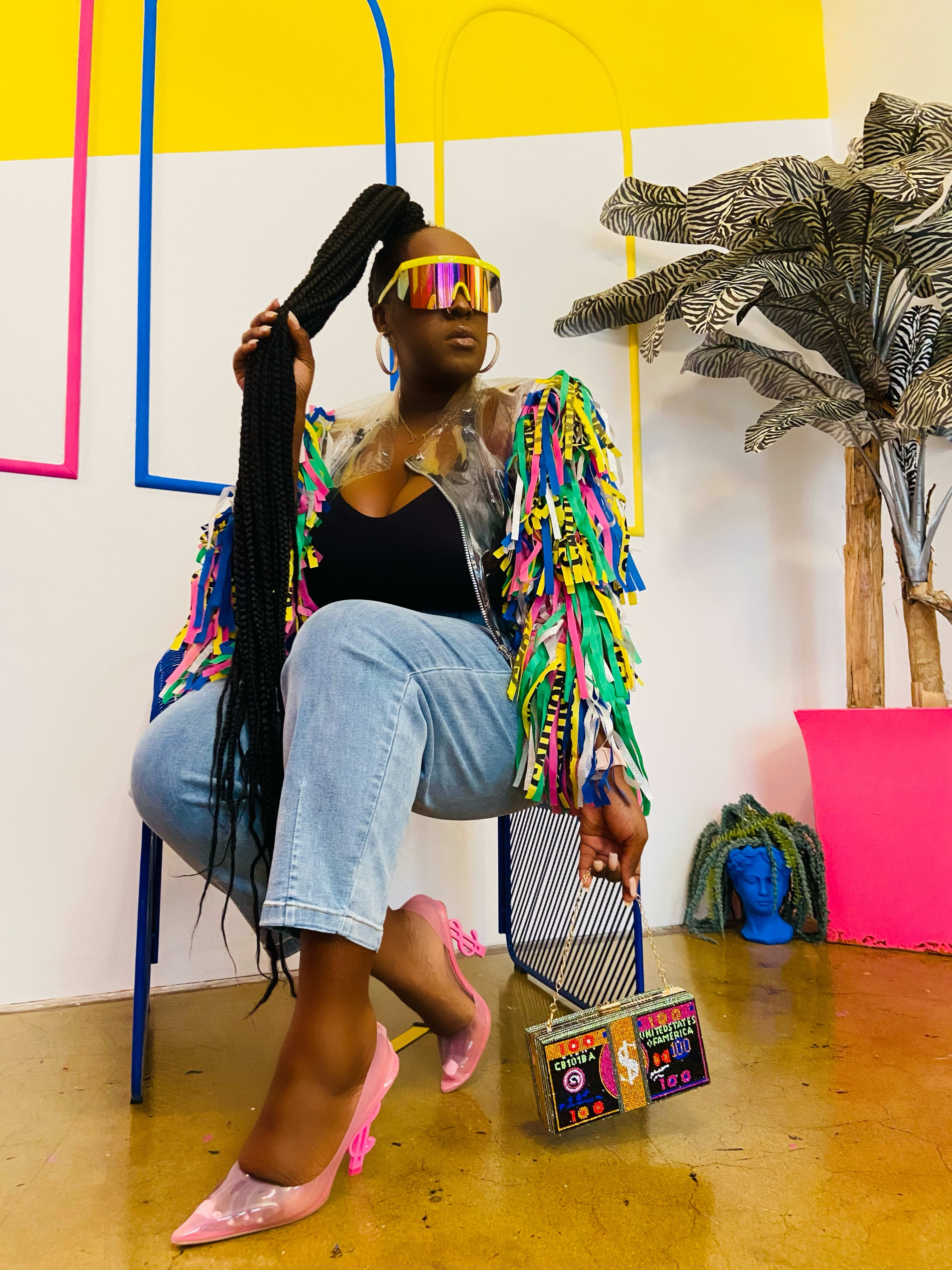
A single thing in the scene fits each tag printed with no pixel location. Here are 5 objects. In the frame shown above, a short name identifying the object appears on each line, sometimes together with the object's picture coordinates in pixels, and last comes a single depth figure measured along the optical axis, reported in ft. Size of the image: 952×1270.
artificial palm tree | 5.59
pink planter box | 5.72
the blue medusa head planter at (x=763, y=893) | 6.10
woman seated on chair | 2.75
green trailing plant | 6.18
